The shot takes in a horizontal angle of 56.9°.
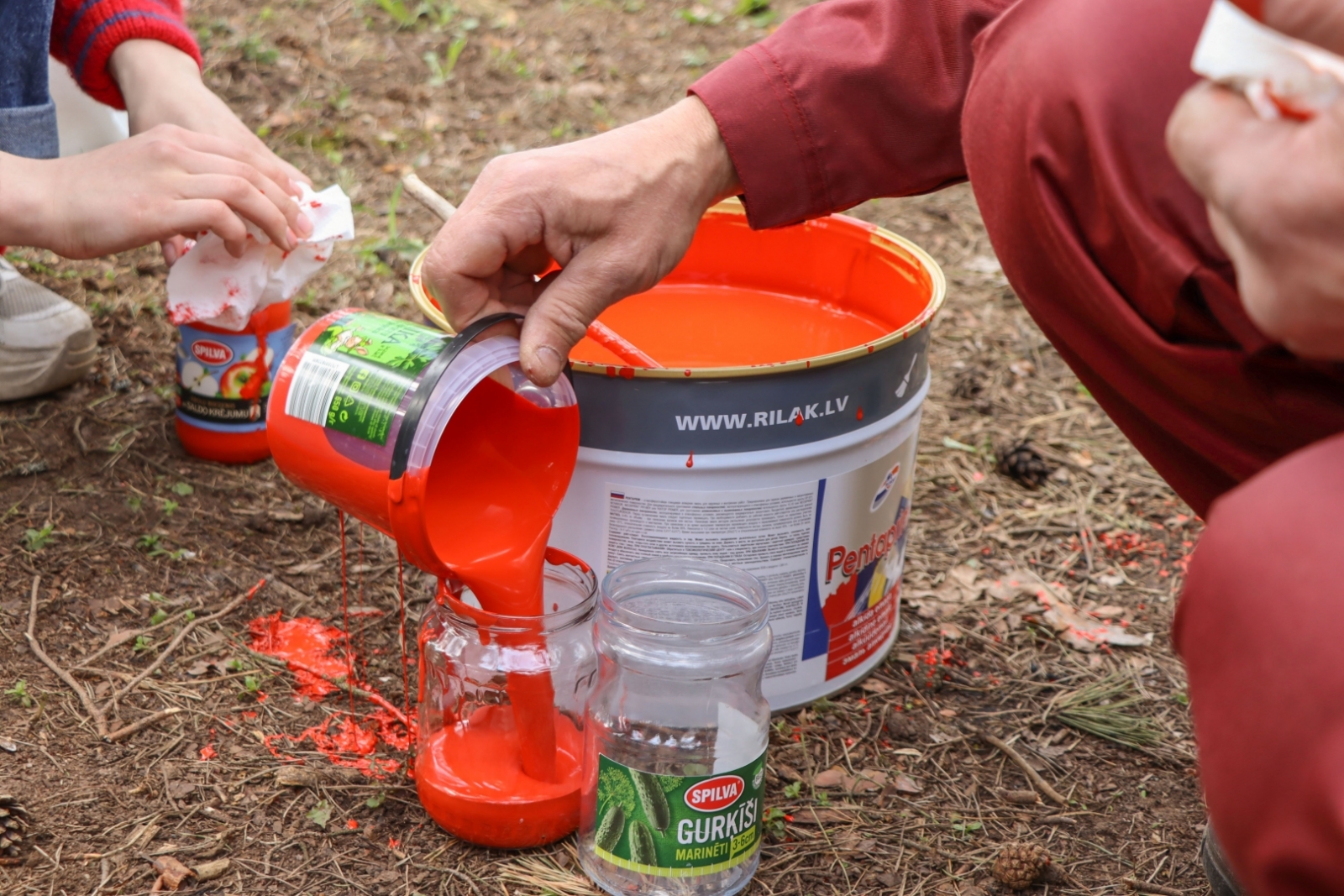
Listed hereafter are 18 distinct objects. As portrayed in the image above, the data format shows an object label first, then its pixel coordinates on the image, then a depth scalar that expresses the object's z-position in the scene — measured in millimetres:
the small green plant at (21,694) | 1508
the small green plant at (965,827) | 1444
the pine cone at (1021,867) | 1341
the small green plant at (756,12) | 3922
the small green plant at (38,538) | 1755
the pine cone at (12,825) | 1297
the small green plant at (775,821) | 1438
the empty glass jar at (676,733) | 1263
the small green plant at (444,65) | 3398
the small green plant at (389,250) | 2590
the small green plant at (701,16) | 3893
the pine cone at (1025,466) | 2174
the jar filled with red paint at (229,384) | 1925
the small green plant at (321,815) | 1396
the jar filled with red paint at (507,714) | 1365
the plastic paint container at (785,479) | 1409
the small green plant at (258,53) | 3248
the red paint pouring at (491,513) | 1309
